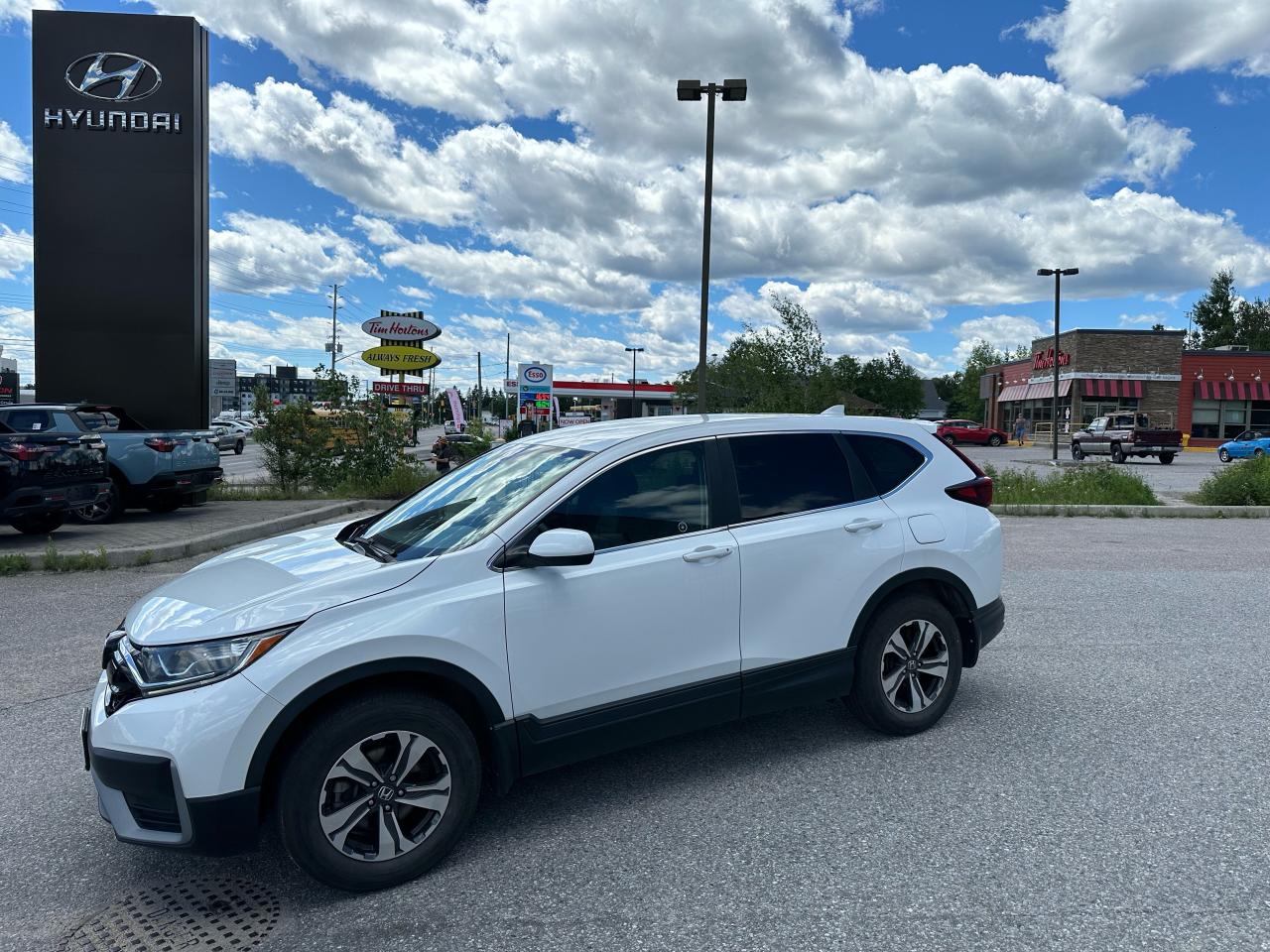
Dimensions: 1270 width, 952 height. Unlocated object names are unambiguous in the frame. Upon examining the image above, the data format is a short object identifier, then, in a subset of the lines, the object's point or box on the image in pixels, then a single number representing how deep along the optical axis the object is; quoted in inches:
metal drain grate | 109.8
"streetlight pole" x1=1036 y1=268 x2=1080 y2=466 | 1271.7
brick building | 1983.3
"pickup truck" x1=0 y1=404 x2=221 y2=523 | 487.2
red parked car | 2085.4
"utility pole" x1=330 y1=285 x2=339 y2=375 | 3535.9
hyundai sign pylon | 567.5
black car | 386.6
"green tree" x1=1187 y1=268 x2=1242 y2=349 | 3622.0
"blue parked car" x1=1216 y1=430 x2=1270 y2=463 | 1368.1
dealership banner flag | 1824.6
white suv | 114.3
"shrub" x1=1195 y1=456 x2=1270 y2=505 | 633.6
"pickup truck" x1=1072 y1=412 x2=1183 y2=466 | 1299.2
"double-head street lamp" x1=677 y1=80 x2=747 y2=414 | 694.5
